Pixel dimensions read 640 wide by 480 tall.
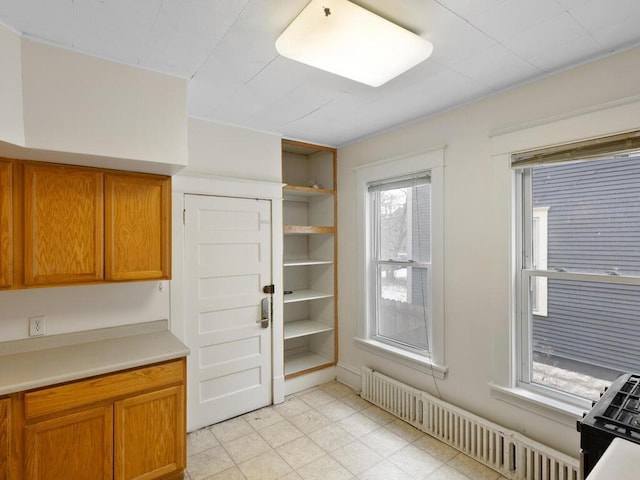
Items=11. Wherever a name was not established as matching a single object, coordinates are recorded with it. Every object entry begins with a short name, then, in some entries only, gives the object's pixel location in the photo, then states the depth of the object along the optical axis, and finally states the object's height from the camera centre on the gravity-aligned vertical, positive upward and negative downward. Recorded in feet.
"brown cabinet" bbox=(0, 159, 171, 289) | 6.03 +0.33
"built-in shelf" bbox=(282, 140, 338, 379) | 12.21 -0.67
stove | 3.82 -2.23
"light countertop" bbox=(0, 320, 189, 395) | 5.74 -2.30
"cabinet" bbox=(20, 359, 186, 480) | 5.64 -3.47
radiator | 6.53 -4.58
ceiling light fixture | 4.63 +3.07
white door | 9.11 -1.91
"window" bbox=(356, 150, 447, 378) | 8.98 -0.65
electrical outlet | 6.94 -1.77
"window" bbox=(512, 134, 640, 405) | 6.18 -0.62
